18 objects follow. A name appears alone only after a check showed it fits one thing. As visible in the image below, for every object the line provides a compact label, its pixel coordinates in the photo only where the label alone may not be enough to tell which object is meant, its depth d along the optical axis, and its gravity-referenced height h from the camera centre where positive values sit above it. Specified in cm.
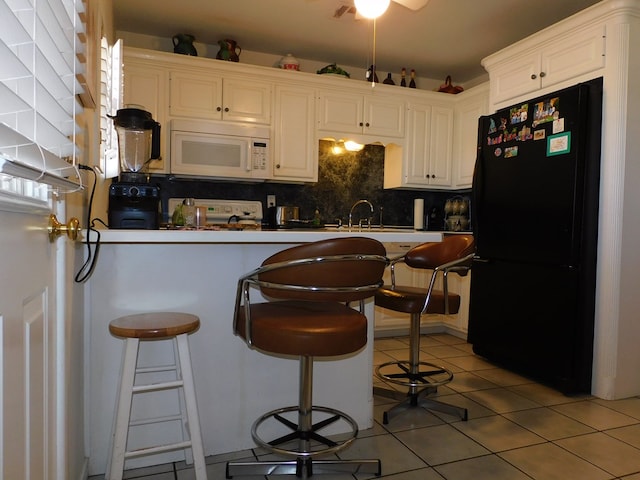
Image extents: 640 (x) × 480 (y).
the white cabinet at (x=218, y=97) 356 +101
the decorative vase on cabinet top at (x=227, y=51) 374 +143
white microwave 352 +58
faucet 448 +13
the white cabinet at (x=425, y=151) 429 +72
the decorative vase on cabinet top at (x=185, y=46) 362 +142
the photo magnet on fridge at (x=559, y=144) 268 +52
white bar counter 175 -51
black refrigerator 263 -5
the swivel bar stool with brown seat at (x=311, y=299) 138 -25
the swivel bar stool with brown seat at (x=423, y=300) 222 -38
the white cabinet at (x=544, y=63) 267 +109
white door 73 -26
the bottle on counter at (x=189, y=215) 252 +3
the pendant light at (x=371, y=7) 213 +105
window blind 60 +21
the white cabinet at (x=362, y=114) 399 +101
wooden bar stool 148 -56
